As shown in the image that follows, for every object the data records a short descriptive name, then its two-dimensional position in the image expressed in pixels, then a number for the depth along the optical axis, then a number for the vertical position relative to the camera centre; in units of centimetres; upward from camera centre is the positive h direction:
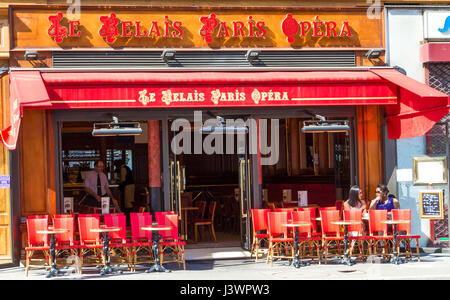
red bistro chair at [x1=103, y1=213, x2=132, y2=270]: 1312 -98
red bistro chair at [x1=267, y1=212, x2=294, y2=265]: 1334 -110
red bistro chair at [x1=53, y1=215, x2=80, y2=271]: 1285 -92
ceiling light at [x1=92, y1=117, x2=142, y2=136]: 1348 +77
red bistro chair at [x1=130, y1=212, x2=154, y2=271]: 1313 -99
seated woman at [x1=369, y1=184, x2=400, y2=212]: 1419 -68
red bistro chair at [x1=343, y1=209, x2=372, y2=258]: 1354 -118
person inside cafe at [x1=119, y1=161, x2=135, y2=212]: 1861 -35
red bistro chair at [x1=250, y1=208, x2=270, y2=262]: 1409 -102
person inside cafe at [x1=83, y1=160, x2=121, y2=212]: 1552 -26
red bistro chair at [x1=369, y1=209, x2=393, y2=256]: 1349 -104
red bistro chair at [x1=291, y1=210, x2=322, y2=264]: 1345 -111
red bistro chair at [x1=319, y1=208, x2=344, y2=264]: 1358 -108
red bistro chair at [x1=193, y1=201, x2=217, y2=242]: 1692 -114
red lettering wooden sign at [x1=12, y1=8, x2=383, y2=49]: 1387 +272
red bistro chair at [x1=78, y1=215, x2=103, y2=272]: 1275 -101
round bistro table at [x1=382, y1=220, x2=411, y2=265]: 1322 -149
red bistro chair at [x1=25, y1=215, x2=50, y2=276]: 1266 -103
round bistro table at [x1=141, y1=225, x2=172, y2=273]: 1275 -132
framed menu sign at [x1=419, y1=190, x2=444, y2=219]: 1487 -80
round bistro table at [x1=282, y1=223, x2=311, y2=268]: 1302 -133
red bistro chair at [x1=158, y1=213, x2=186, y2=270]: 1305 -119
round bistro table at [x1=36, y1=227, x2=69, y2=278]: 1229 -125
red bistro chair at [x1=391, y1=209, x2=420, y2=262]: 1348 -109
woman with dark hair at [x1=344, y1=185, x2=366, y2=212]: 1430 -65
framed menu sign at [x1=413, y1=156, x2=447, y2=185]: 1500 -13
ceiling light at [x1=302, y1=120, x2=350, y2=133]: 1423 +78
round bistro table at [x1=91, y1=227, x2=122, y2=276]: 1250 -127
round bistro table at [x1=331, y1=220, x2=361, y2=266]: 1319 -129
